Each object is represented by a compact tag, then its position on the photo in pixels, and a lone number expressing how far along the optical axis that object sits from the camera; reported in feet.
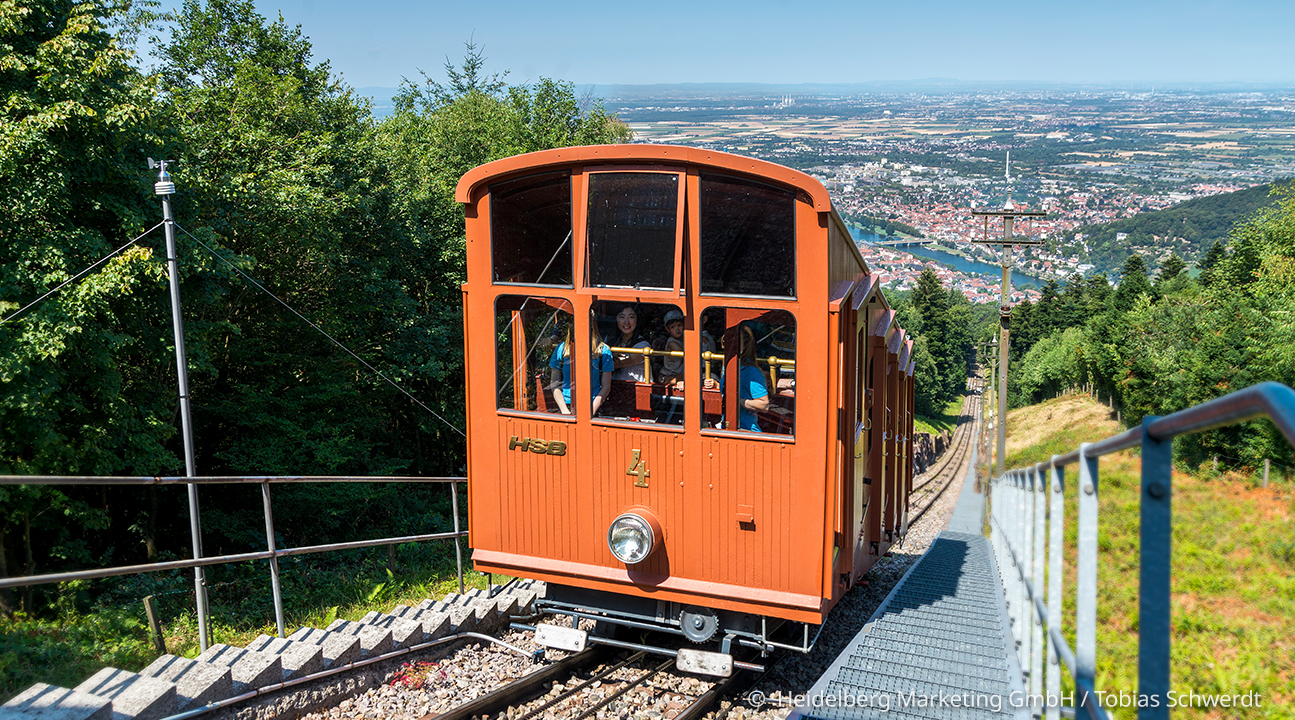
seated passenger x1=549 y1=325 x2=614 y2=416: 19.52
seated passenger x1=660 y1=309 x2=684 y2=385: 18.99
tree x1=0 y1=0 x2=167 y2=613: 29.35
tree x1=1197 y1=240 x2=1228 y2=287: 185.73
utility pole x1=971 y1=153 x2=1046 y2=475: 70.49
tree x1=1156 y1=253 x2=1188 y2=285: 222.46
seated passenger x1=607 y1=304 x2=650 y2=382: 19.30
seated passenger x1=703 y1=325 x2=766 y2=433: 18.76
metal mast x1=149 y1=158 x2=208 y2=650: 28.24
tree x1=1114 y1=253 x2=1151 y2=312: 204.13
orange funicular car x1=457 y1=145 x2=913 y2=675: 18.24
